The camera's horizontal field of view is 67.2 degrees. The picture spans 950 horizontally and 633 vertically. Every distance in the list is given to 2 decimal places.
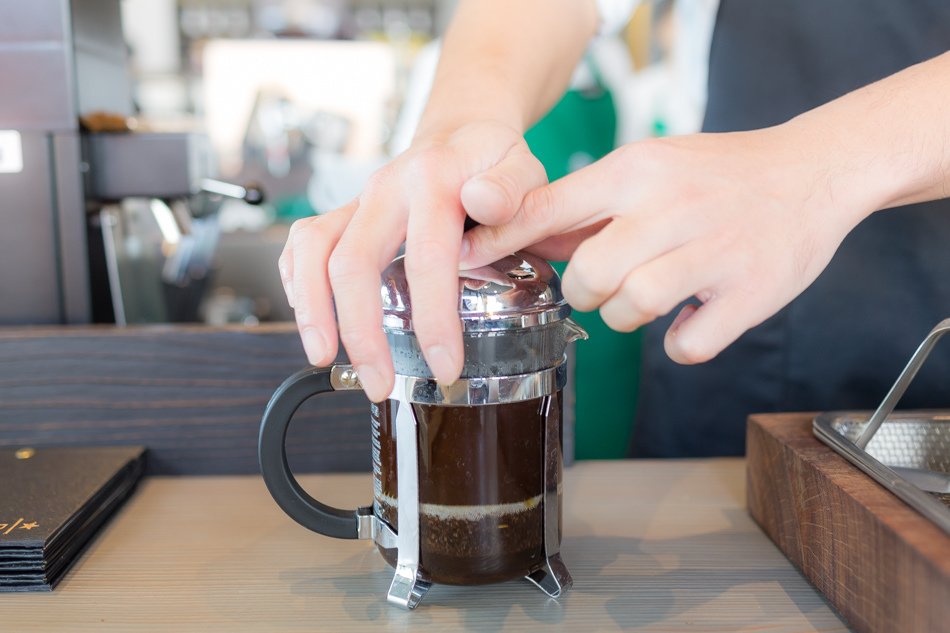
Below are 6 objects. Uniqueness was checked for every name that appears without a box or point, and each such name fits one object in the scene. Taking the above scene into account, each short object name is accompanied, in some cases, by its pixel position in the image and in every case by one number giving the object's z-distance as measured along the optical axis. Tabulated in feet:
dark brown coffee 1.72
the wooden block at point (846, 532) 1.46
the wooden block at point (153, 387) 2.72
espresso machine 2.88
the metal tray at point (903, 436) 2.16
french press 1.67
